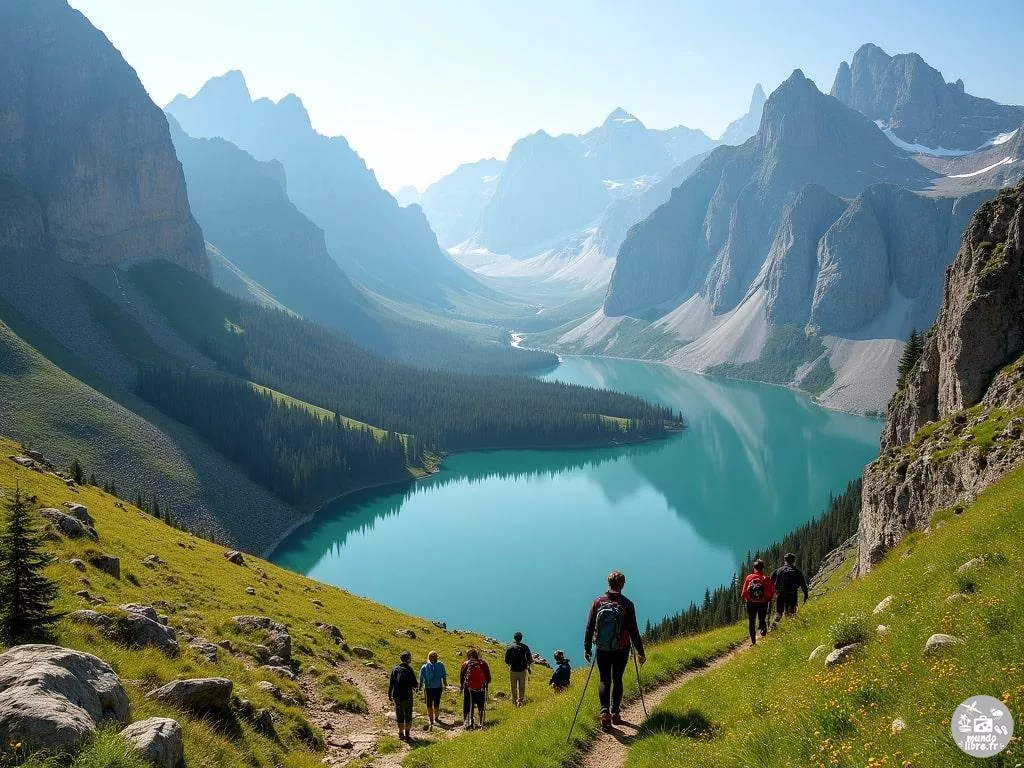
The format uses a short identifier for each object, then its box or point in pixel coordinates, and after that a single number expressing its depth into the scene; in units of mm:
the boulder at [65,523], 31328
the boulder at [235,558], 51156
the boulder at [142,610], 19830
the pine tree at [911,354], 71819
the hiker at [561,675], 23938
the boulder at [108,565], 28828
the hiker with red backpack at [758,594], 21312
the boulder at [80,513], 37469
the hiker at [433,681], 22188
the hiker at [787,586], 22062
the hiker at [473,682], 20750
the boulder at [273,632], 26578
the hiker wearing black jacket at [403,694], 20453
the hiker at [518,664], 22859
